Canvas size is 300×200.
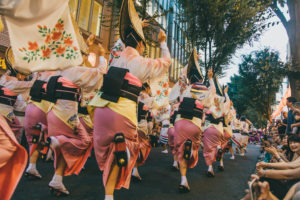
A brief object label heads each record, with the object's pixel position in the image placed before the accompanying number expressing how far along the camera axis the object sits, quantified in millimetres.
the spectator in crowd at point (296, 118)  3825
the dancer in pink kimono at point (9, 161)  1391
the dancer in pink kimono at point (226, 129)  6316
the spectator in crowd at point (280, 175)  1876
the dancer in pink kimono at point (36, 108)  3801
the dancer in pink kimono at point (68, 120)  2844
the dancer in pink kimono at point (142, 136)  4082
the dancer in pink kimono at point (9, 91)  4168
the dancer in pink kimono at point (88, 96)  3070
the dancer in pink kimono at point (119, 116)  2256
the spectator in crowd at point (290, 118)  4877
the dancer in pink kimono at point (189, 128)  3750
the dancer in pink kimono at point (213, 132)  4935
